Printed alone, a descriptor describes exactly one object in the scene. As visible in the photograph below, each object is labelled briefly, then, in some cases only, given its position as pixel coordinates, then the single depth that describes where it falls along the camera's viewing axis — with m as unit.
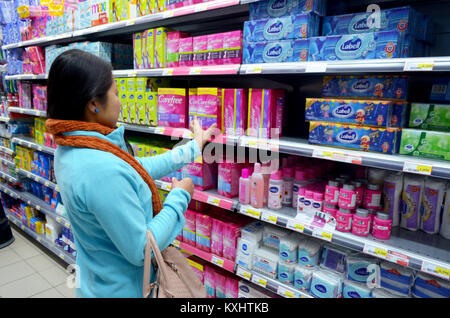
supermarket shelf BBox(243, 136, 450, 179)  1.24
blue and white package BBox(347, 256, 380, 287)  1.55
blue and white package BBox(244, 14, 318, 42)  1.55
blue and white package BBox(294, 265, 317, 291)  1.75
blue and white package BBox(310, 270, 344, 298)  1.64
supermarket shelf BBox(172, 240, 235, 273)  2.07
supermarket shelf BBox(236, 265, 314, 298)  1.76
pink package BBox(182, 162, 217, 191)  2.17
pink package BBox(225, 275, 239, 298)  2.16
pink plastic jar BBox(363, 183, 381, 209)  1.58
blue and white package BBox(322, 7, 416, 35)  1.34
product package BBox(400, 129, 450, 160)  1.29
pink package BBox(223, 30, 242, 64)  1.83
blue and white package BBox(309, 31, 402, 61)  1.34
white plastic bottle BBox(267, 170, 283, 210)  1.82
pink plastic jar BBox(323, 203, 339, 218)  1.64
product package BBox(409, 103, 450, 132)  1.35
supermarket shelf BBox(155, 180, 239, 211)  1.98
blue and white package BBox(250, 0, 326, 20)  1.55
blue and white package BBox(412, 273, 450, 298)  1.37
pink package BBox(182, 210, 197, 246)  2.27
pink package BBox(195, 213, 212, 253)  2.17
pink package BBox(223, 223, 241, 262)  2.04
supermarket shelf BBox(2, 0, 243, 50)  1.83
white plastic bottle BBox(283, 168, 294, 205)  1.90
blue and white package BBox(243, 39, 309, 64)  1.58
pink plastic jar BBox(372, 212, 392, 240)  1.49
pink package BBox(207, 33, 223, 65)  1.92
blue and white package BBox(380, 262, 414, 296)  1.47
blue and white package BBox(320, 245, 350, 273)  1.70
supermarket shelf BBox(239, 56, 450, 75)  1.18
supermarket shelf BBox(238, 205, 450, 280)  1.31
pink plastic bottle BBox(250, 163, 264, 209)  1.85
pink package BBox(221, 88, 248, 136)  1.90
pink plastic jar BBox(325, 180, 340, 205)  1.61
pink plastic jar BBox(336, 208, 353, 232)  1.57
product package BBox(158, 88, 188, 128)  2.18
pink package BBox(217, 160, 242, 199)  2.03
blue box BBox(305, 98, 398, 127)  1.42
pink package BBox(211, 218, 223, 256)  2.11
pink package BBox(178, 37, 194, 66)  2.09
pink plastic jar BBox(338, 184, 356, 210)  1.55
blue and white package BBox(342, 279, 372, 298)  1.57
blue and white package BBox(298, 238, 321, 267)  1.76
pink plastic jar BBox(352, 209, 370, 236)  1.52
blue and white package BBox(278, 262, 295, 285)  1.81
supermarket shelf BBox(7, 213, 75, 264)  3.25
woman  1.01
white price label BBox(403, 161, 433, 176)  1.24
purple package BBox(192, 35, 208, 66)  2.01
